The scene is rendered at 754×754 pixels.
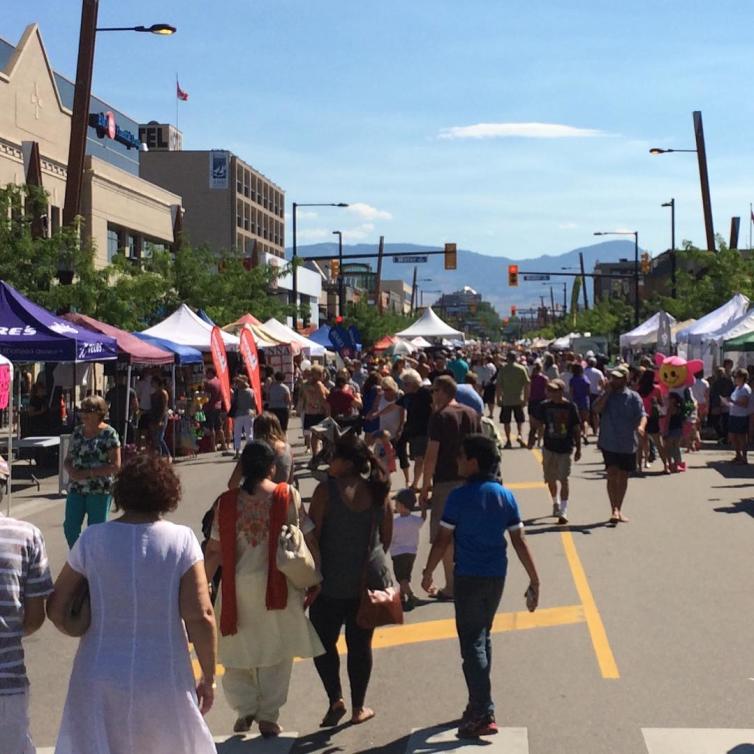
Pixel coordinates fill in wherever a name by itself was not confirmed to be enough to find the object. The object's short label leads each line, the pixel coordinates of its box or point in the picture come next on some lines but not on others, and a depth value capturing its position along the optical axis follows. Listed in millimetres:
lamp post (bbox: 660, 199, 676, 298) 57300
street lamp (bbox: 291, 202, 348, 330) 45375
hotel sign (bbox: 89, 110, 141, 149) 55812
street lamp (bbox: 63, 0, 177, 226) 23609
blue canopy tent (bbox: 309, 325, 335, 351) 44875
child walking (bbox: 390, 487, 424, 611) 10227
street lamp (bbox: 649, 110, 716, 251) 42062
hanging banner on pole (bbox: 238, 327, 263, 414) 20672
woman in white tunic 6746
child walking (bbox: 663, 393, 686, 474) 20578
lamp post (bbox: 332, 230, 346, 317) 56291
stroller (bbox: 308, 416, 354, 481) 13875
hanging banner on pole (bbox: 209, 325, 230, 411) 20906
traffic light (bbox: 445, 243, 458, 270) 52594
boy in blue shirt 6910
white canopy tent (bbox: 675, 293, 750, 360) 29848
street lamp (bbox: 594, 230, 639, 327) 64938
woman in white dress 4758
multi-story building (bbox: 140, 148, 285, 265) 94000
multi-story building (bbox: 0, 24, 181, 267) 43094
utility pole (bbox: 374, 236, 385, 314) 88450
